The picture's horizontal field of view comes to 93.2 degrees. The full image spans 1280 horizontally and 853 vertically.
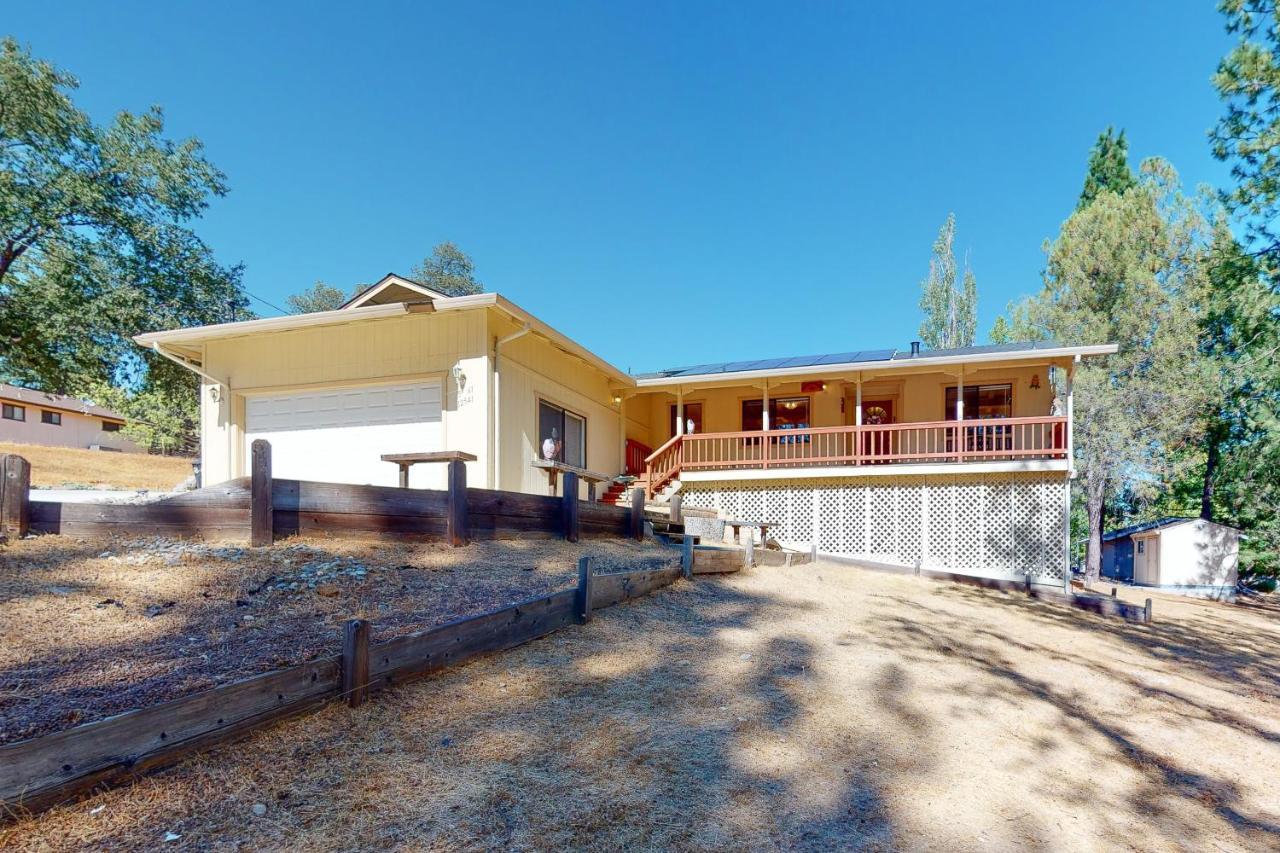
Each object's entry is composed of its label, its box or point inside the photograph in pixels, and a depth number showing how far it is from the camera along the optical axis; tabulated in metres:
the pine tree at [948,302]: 26.30
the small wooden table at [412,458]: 7.10
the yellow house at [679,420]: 9.55
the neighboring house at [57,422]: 29.64
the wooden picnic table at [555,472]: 9.18
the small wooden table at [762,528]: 9.90
